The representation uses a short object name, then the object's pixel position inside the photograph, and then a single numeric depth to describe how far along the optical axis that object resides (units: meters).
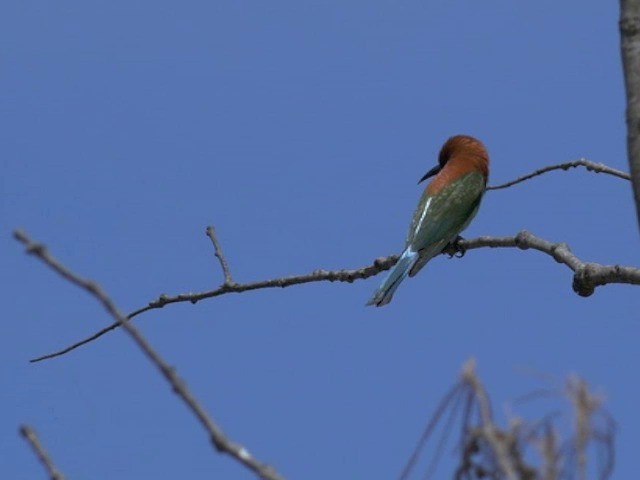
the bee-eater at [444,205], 11.92
